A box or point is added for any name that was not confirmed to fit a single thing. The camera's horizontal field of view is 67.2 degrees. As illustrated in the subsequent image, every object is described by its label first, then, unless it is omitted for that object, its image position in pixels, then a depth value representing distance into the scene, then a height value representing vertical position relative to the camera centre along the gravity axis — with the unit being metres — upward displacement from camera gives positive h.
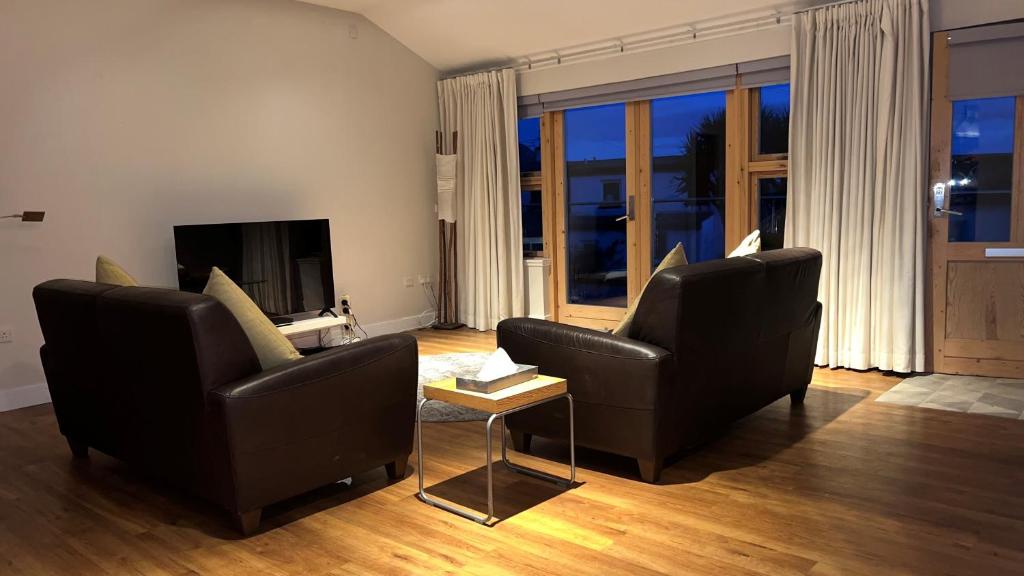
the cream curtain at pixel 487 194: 7.05 +0.26
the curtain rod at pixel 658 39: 5.53 +1.40
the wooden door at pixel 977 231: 4.74 -0.16
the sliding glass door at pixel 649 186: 5.86 +0.25
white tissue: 2.99 -0.57
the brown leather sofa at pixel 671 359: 3.13 -0.61
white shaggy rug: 4.38 -1.04
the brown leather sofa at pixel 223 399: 2.73 -0.64
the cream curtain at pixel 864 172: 4.89 +0.25
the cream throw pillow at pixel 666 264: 3.34 -0.21
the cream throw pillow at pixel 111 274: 3.40 -0.17
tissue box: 2.95 -0.62
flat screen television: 5.45 -0.23
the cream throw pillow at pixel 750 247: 3.79 -0.17
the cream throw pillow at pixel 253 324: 2.90 -0.36
